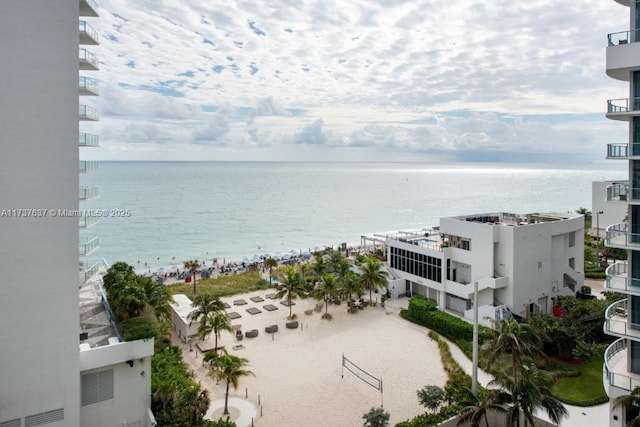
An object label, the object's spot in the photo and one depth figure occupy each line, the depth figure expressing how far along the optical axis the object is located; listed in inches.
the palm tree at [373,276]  1285.7
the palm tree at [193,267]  1572.8
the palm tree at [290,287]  1263.5
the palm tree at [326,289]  1273.4
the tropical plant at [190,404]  660.1
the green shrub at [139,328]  655.1
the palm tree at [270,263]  1736.0
